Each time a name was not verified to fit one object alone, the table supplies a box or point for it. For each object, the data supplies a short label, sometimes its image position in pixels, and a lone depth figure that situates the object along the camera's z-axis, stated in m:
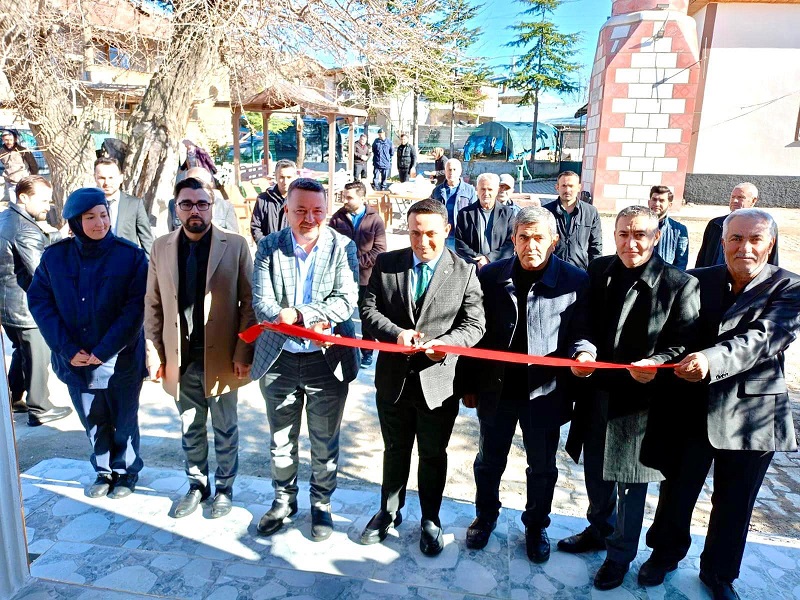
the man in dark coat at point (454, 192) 6.82
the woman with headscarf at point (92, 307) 3.46
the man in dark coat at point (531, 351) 2.97
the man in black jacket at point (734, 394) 2.59
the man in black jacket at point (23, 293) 4.57
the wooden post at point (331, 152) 14.48
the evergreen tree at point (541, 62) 29.22
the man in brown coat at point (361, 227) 6.18
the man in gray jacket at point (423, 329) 3.03
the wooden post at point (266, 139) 16.80
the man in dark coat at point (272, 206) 6.05
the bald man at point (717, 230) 5.14
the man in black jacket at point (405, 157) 18.69
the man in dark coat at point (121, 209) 4.85
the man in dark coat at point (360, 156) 20.11
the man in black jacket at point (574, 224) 5.68
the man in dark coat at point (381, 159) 17.42
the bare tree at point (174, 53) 6.29
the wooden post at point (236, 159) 14.86
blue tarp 31.11
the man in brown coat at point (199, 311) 3.30
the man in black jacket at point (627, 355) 2.76
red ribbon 2.85
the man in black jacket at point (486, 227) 5.54
